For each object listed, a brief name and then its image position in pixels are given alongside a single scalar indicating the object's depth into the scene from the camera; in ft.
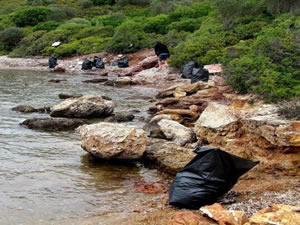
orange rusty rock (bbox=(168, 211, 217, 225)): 13.66
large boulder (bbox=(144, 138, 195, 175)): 21.49
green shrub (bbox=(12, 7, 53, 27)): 172.02
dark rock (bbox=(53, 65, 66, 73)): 86.22
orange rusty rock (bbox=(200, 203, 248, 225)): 12.98
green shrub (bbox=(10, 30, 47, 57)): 123.13
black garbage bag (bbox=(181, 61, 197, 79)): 60.53
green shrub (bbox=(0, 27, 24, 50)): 139.33
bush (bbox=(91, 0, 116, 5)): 220.43
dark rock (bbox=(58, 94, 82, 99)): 49.26
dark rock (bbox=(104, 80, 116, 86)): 63.10
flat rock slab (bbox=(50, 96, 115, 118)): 36.86
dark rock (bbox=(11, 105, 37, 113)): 39.55
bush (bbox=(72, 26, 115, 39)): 122.52
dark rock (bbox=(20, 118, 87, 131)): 31.65
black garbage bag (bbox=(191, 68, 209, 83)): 54.08
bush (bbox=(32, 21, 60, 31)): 152.33
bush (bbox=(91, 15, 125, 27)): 145.59
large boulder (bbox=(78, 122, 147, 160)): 22.44
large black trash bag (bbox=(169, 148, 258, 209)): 16.30
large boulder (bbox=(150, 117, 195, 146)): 26.63
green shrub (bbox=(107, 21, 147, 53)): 95.04
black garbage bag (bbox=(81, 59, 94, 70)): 87.30
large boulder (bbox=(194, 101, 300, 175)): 20.13
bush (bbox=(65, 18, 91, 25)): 161.07
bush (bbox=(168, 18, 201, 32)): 102.92
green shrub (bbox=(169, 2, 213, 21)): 118.93
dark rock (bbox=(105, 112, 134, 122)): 35.17
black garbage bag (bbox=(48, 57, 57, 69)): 96.37
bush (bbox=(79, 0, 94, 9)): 216.74
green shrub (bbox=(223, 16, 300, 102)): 26.48
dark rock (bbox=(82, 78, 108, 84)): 67.11
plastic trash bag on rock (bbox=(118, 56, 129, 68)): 83.51
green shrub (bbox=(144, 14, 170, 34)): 113.29
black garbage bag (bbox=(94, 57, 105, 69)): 86.02
